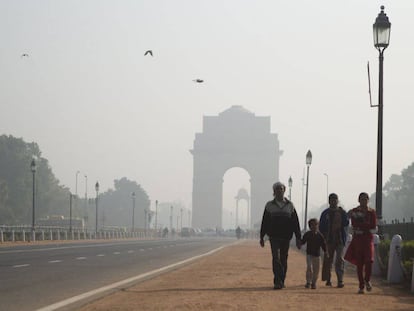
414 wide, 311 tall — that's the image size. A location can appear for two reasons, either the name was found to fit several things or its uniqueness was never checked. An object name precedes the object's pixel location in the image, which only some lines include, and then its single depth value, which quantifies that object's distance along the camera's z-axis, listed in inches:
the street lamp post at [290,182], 2999.5
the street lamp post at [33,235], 2331.9
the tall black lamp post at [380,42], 909.8
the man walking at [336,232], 663.1
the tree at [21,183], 4534.9
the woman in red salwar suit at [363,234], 613.3
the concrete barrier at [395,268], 745.6
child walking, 653.9
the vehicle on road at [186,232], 5132.9
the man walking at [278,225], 625.3
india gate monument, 7244.1
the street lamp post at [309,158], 2105.1
